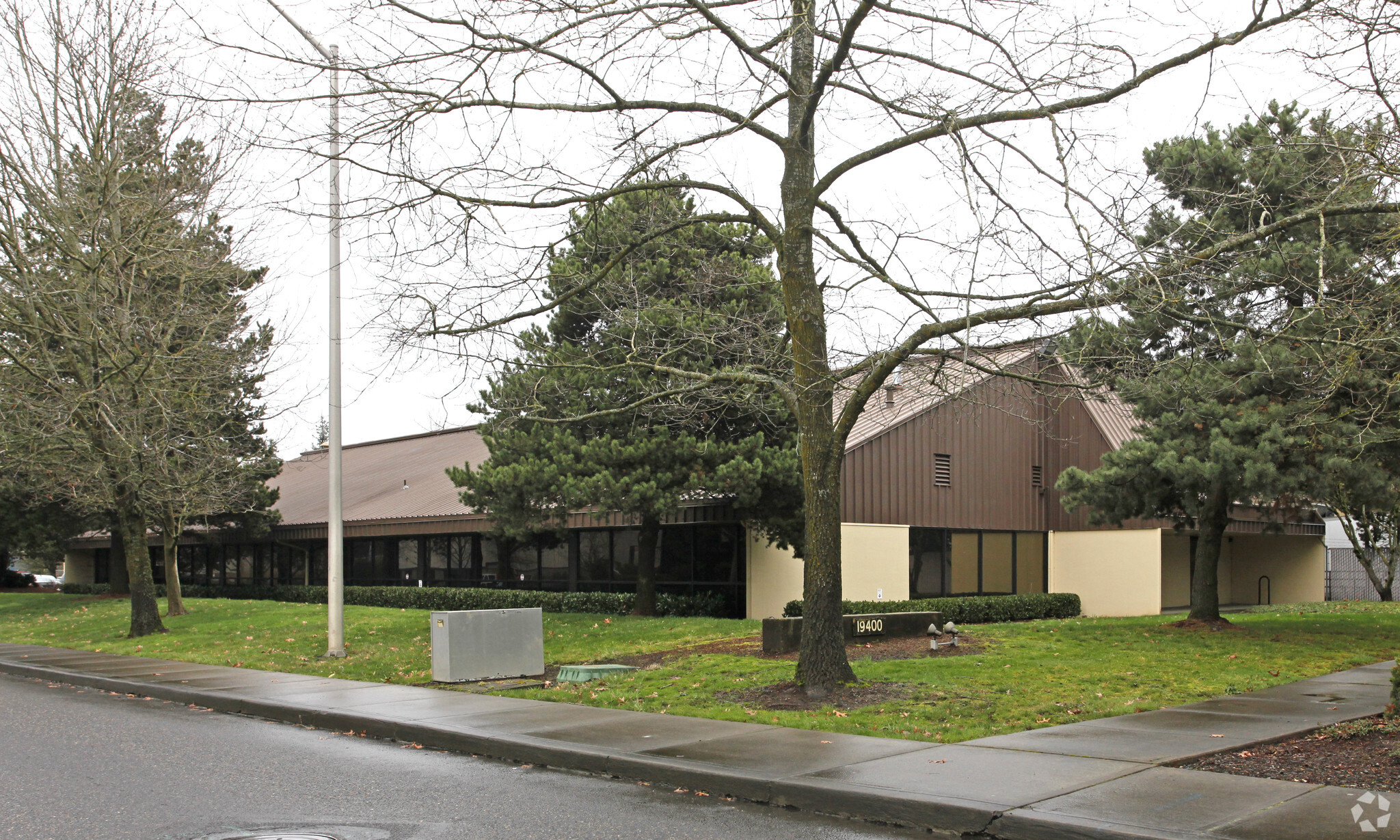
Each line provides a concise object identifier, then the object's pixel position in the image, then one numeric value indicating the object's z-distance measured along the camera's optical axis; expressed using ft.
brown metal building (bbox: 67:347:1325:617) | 85.30
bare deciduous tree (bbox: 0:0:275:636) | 62.13
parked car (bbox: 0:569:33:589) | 174.81
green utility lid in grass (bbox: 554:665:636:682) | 47.98
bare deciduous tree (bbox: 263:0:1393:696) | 33.09
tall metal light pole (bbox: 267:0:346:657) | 57.67
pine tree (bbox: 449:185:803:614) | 63.52
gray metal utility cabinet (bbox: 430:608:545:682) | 47.73
